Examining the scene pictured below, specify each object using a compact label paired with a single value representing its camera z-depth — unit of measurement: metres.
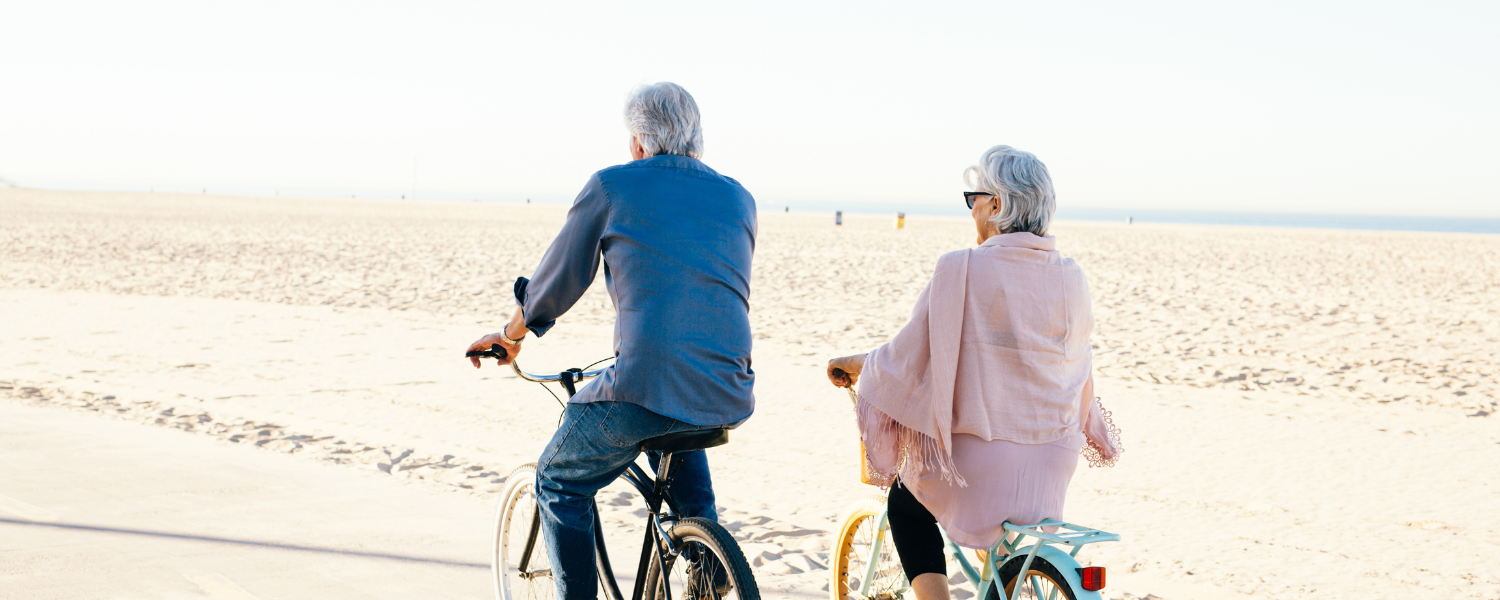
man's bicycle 2.68
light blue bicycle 2.46
